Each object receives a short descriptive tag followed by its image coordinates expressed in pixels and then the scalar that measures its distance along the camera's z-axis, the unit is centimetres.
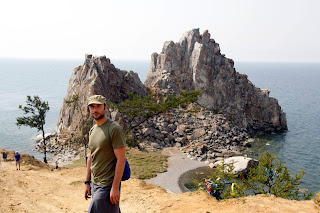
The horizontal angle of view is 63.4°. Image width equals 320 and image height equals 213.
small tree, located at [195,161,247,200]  1441
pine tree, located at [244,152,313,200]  1514
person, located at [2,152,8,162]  2617
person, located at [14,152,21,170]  2282
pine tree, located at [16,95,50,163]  3497
